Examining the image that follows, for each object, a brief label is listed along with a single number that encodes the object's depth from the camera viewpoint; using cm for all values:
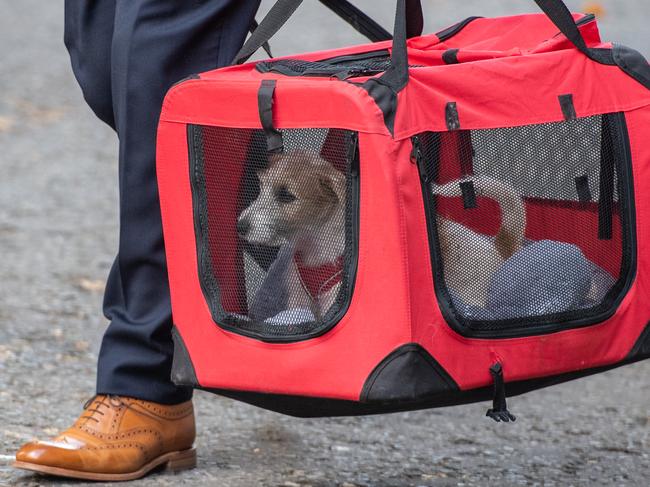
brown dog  743
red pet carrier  737
